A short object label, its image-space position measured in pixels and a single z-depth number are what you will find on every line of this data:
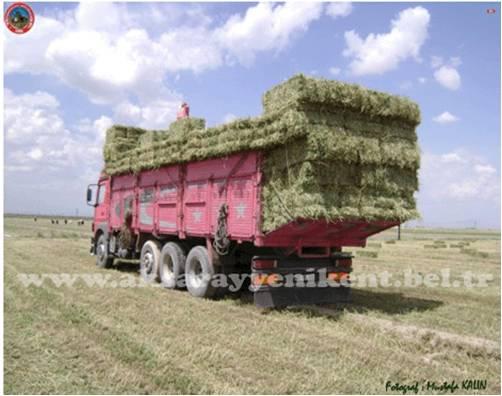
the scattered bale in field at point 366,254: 21.80
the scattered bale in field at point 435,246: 30.26
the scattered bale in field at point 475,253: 24.23
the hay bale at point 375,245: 29.69
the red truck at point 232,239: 9.16
